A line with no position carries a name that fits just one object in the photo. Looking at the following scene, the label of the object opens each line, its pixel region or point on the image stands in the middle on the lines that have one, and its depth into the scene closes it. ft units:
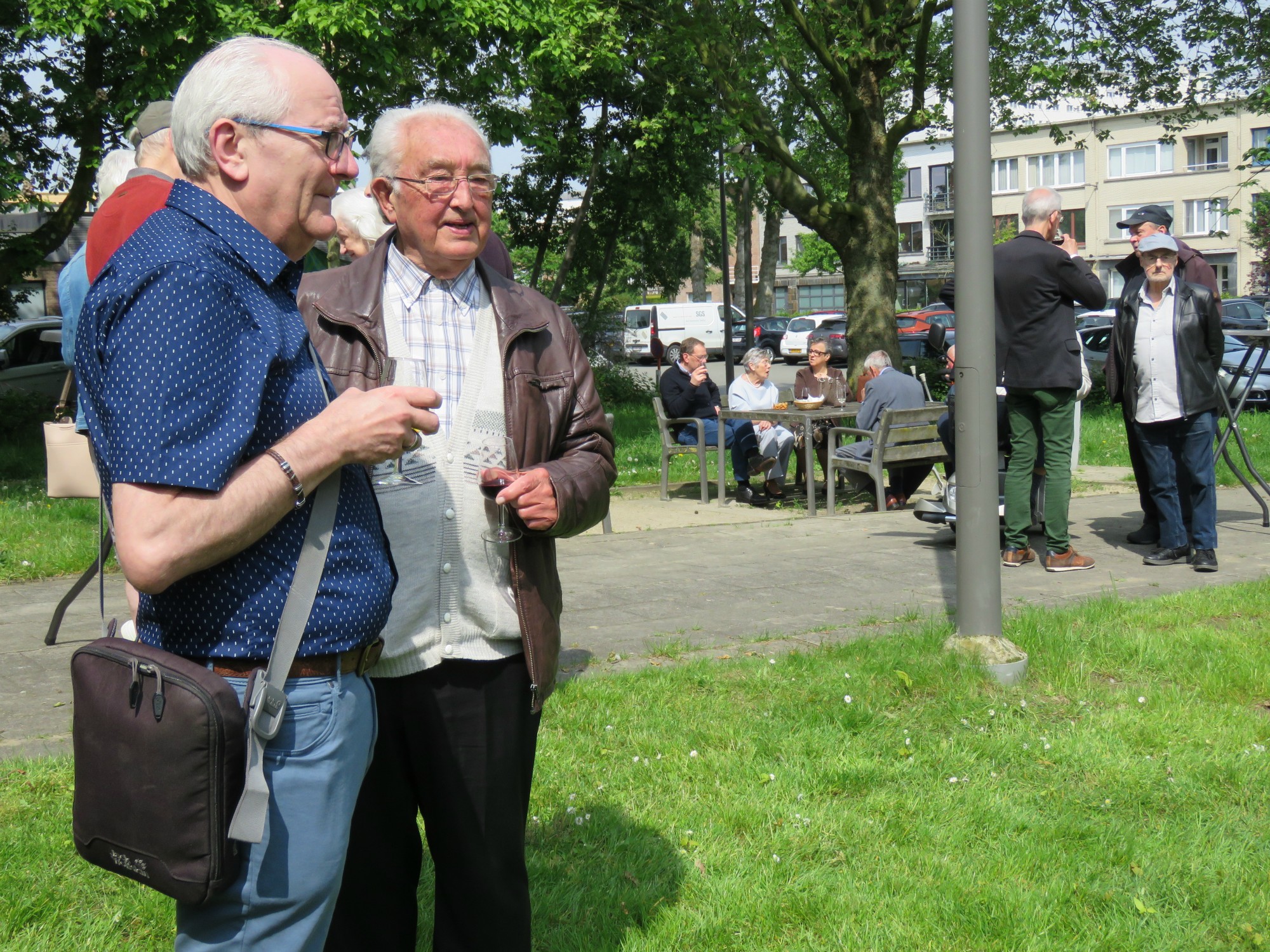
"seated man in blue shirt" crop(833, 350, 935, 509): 37.09
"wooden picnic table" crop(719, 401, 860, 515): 35.96
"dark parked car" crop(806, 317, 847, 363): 131.23
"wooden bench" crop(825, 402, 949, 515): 35.45
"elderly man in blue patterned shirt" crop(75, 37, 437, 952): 5.98
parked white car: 142.51
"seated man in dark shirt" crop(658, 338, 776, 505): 40.14
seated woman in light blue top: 39.27
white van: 153.58
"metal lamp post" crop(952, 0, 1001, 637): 17.34
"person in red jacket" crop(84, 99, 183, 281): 10.12
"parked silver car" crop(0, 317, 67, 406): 66.33
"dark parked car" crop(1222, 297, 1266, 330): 97.96
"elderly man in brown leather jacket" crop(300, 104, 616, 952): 8.72
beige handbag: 16.61
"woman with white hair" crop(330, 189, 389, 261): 12.90
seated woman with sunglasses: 39.63
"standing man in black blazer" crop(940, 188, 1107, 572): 25.12
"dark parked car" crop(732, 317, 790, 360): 149.59
